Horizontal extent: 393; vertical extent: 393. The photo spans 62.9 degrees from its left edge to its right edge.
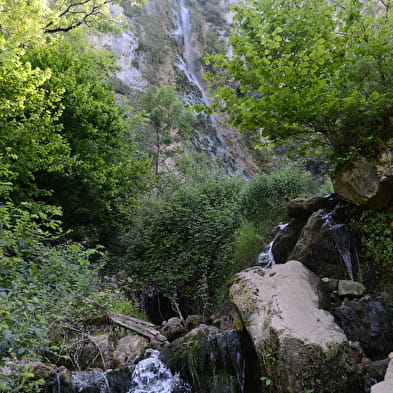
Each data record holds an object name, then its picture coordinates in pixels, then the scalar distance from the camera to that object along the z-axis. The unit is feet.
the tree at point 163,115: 59.47
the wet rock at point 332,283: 18.76
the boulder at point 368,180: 17.38
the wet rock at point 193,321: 24.47
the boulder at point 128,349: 19.70
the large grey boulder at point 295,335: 13.41
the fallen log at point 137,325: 21.42
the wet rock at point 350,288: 17.72
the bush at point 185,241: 29.37
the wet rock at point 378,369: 13.48
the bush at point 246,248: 26.73
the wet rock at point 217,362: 16.06
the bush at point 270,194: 30.99
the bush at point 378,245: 18.11
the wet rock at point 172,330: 22.86
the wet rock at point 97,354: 19.39
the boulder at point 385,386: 11.33
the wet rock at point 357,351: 14.87
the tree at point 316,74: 16.39
